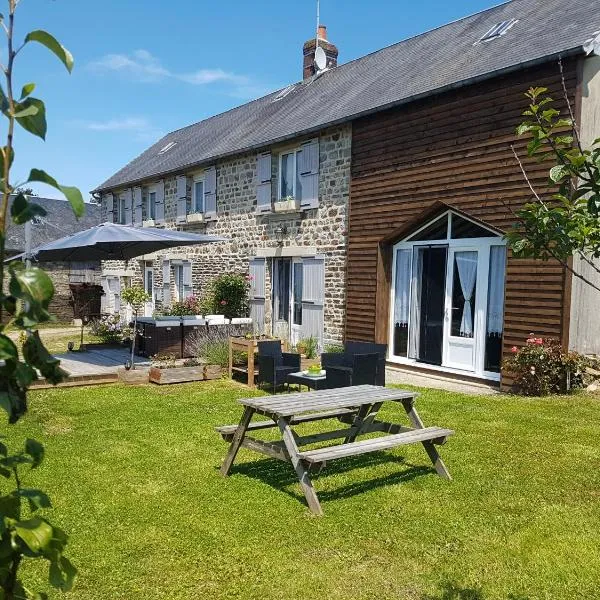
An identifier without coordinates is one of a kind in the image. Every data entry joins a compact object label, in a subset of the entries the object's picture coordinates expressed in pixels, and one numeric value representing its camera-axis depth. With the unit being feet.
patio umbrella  33.58
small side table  26.94
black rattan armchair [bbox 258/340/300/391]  28.81
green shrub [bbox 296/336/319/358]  37.34
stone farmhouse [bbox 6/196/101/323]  77.70
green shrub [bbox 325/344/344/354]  38.00
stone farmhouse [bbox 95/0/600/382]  29.60
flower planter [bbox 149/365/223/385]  30.96
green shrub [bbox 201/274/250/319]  48.60
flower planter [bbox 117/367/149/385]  31.12
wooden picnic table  14.42
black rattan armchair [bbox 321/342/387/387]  26.58
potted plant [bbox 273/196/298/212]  43.60
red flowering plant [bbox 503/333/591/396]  28.06
